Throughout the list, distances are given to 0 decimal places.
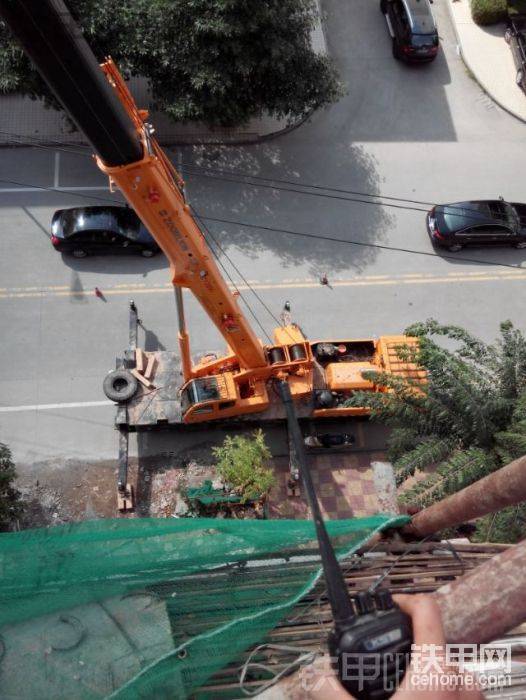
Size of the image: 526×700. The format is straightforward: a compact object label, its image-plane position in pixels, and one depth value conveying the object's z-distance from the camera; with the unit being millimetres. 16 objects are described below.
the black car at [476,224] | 18953
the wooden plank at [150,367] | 15523
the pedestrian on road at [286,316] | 16594
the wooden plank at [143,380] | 15352
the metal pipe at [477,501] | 6828
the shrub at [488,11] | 23172
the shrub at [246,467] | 14000
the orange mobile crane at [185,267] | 7273
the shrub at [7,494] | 13227
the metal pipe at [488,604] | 4418
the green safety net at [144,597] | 6461
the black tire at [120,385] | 15008
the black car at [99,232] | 18078
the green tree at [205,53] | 16828
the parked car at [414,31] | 22328
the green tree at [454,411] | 11430
